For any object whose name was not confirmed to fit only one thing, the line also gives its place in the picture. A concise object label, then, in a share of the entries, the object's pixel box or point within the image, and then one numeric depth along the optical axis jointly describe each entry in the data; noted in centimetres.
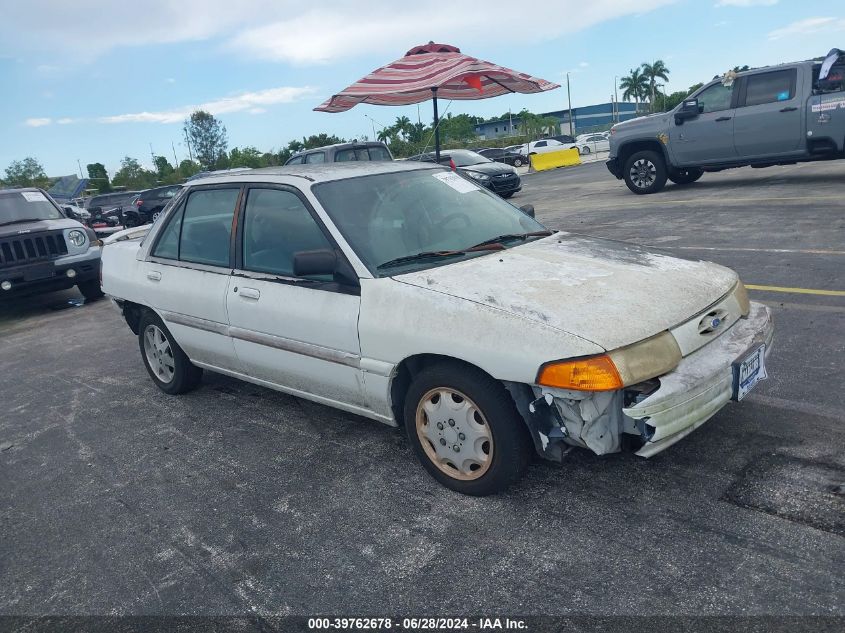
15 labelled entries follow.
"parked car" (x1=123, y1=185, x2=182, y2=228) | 2341
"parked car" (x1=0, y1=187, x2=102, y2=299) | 876
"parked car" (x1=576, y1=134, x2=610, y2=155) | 4572
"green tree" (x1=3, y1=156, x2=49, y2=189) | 6782
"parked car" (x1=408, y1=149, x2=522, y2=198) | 1598
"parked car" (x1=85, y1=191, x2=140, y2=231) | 2469
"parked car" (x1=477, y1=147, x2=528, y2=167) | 3740
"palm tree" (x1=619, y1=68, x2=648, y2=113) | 9050
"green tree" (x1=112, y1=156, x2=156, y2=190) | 6600
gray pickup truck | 1086
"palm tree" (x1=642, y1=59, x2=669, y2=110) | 9012
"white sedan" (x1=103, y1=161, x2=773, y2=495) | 279
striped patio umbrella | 841
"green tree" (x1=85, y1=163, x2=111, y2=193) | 8329
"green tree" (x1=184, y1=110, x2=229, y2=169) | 12238
